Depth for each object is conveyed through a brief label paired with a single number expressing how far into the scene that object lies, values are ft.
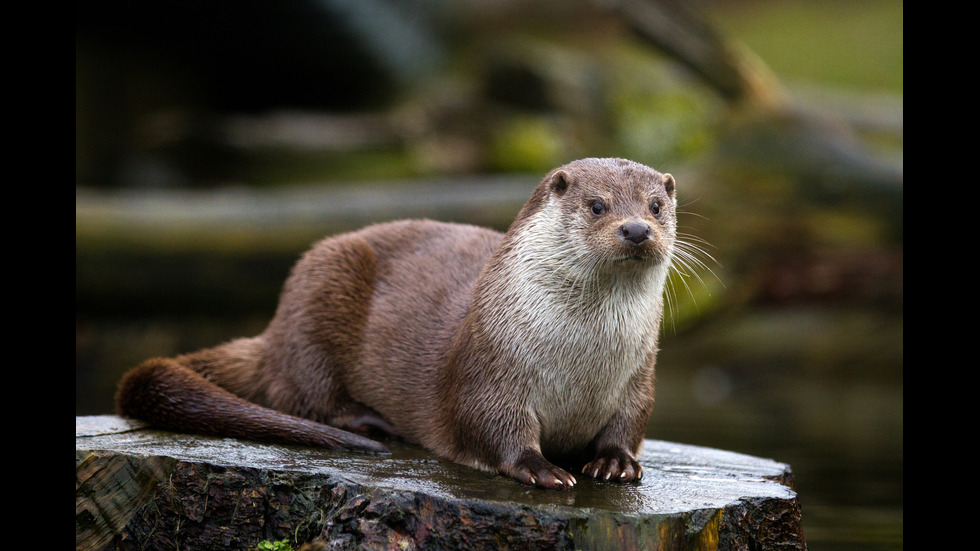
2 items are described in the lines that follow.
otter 19.04
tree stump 16.29
